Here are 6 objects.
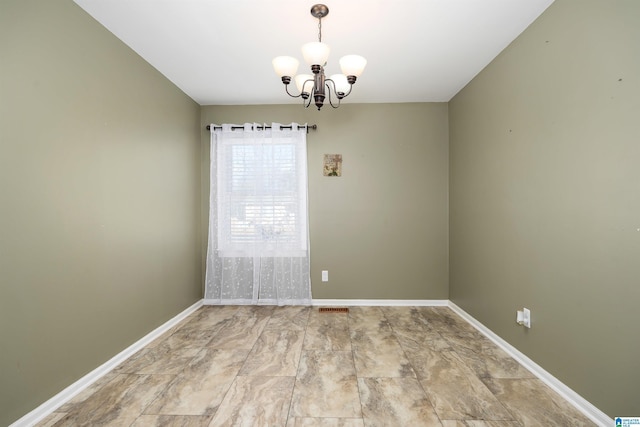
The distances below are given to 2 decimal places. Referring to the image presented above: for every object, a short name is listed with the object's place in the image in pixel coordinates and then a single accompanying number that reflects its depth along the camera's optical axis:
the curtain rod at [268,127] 3.68
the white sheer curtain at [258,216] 3.68
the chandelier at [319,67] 1.75
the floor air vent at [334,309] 3.50
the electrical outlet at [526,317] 2.18
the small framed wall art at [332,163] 3.73
